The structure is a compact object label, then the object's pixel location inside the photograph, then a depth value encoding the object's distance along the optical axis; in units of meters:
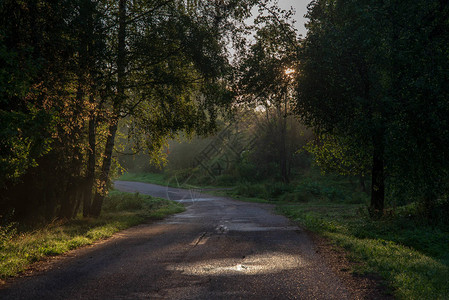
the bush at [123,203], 24.33
